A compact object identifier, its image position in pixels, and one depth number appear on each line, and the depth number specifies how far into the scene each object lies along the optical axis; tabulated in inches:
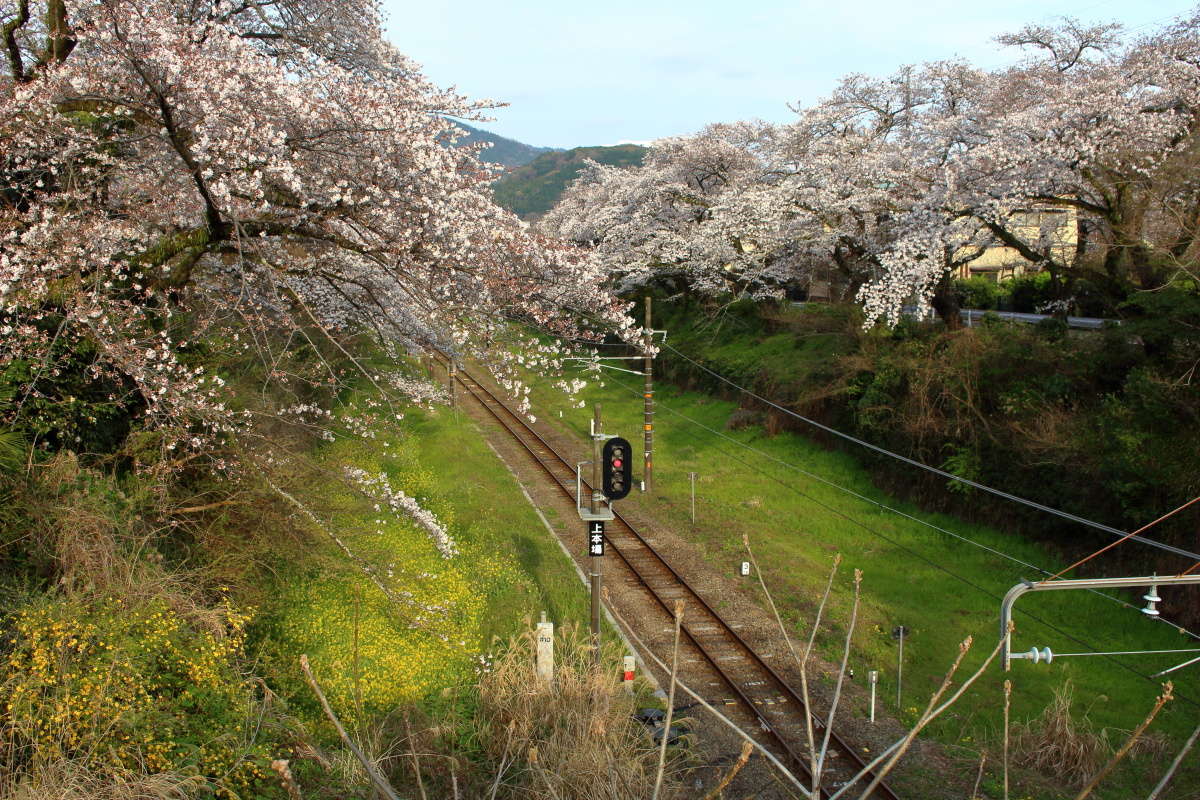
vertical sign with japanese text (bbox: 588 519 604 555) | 442.6
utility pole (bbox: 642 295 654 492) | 845.8
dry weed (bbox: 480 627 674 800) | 270.1
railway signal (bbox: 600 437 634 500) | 445.1
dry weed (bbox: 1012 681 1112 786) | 396.5
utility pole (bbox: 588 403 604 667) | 439.8
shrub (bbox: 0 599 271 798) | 240.2
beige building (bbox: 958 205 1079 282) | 801.6
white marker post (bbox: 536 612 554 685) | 393.1
